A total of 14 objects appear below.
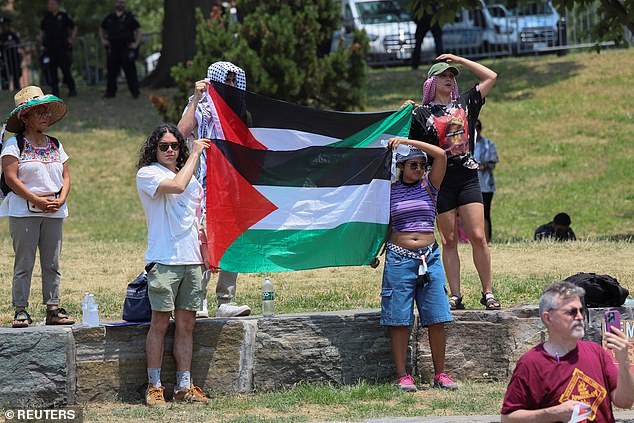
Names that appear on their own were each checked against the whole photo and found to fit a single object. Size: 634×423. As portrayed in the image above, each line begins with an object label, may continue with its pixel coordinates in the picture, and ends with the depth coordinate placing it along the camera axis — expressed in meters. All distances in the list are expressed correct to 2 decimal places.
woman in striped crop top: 16.11
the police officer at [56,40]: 46.09
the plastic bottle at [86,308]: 15.87
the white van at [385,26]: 56.09
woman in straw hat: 16.16
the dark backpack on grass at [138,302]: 15.87
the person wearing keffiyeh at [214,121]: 16.67
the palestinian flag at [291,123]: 16.94
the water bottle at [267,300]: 16.55
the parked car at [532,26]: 55.41
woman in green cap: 16.92
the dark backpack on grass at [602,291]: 16.50
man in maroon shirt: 10.97
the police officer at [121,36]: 47.22
